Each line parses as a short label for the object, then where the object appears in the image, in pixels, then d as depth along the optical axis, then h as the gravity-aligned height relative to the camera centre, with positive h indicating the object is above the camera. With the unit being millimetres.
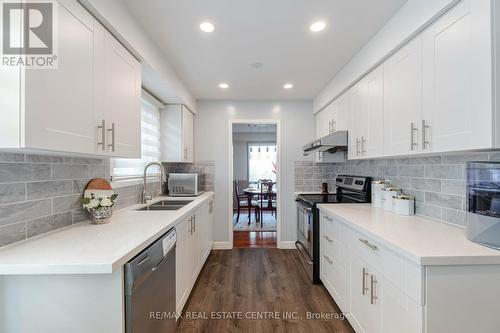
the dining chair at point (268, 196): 5715 -703
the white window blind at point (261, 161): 7773 +193
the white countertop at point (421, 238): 1087 -393
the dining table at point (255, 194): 5620 -638
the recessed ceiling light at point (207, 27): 1845 +1083
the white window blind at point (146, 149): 2272 +221
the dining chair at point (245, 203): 5720 -936
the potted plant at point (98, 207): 1613 -270
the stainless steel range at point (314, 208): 2693 -493
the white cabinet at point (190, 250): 1996 -834
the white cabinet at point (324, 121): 3291 +665
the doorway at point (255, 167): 5875 +0
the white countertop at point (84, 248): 965 -384
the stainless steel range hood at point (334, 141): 2711 +295
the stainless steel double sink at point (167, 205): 2624 -428
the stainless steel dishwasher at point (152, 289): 1110 -660
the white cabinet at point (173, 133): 3275 +458
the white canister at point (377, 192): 2328 -247
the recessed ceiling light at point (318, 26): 1839 +1087
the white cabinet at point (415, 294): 1099 -634
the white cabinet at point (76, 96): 937 +346
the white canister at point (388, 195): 2139 -250
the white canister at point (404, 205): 1978 -310
